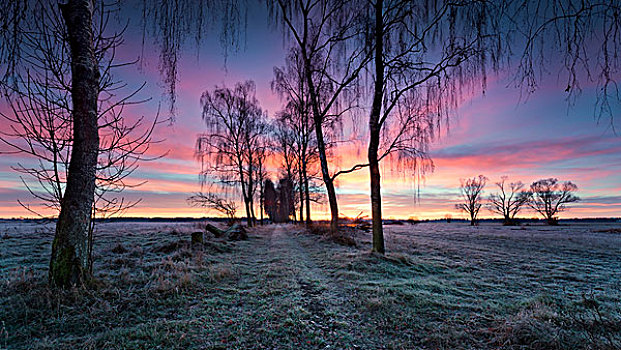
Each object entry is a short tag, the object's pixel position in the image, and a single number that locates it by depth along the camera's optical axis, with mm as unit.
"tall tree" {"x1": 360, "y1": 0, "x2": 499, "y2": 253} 6785
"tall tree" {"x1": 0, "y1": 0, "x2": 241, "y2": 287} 4176
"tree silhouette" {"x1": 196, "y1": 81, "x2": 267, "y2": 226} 21547
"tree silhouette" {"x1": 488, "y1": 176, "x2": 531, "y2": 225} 49000
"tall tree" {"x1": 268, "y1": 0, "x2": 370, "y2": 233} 8750
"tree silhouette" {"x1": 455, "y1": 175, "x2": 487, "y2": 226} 50975
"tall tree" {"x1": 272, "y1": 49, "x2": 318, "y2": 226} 15539
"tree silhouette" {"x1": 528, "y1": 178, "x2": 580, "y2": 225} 46469
